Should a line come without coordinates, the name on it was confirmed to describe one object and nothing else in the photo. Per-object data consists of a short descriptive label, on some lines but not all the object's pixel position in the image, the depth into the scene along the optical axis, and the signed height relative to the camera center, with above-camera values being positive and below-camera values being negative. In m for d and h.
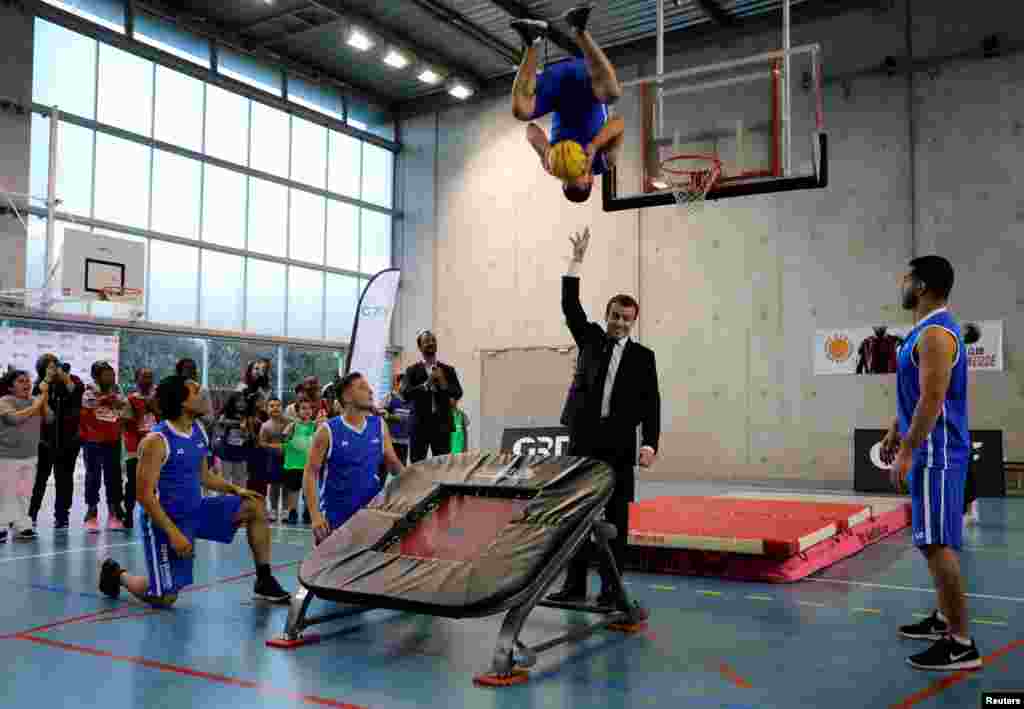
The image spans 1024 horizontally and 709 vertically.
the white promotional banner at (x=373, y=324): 11.16 +0.82
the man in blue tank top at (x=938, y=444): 3.54 -0.22
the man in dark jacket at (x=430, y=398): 7.78 -0.10
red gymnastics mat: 5.63 -1.04
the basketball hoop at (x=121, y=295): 12.27 +1.27
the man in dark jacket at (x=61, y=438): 8.09 -0.52
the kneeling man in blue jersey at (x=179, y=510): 4.66 -0.71
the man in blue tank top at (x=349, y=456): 4.96 -0.41
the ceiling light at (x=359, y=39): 15.23 +6.11
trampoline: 3.51 -0.73
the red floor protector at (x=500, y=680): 3.37 -1.15
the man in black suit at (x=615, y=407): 4.67 -0.10
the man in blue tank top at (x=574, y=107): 5.33 +1.83
